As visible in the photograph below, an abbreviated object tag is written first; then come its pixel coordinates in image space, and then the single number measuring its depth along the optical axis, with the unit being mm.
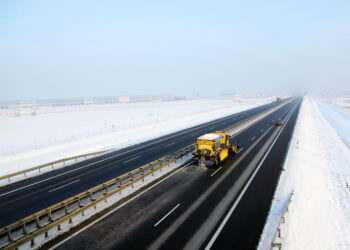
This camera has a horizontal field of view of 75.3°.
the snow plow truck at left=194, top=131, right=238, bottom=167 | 21656
